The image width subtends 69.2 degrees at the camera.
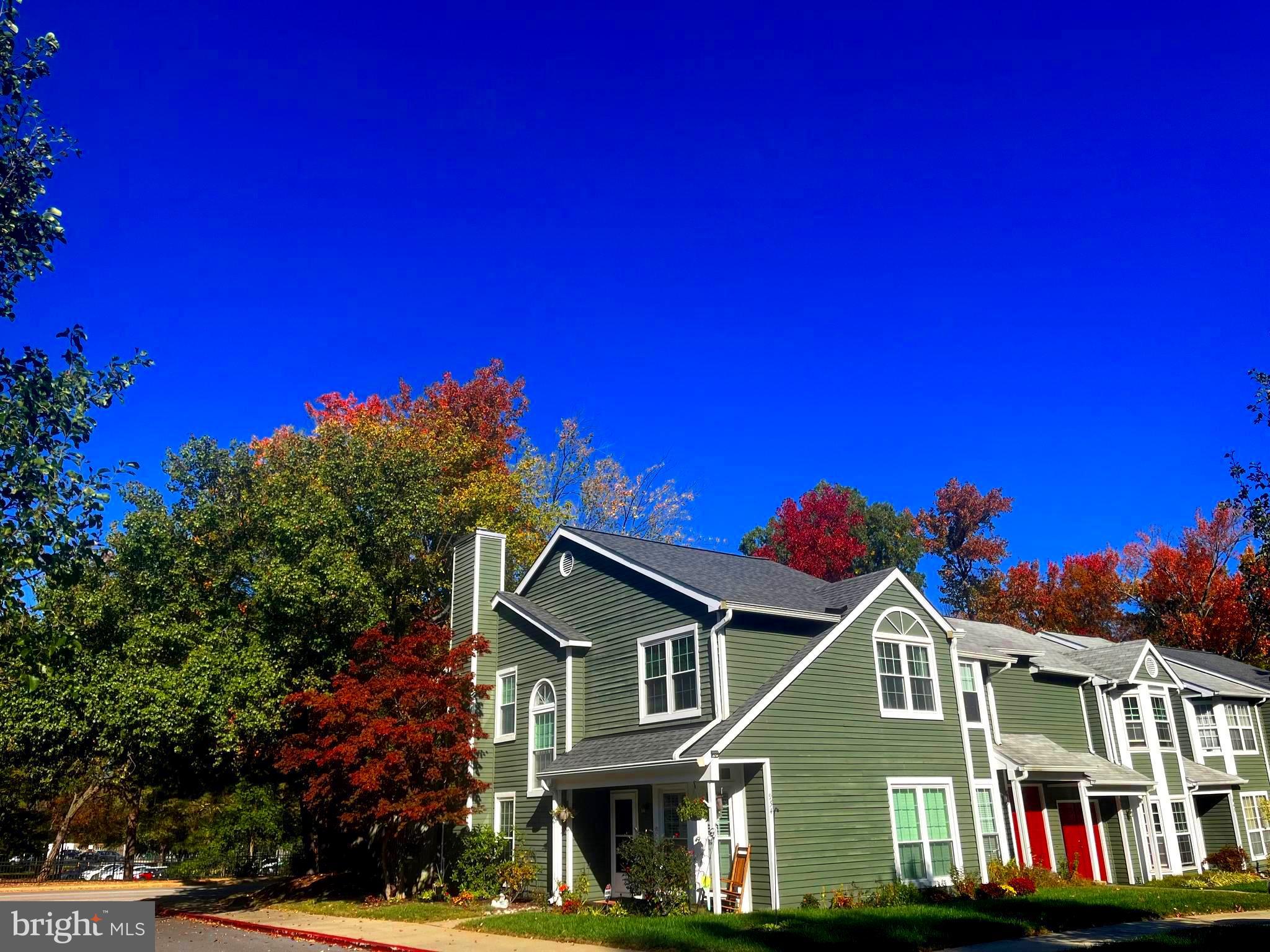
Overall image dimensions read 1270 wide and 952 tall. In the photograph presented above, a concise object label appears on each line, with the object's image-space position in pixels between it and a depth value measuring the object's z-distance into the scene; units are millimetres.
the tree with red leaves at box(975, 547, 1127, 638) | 52625
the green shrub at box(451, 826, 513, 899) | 21469
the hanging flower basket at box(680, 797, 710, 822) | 17656
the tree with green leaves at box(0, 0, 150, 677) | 11312
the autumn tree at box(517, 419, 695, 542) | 42219
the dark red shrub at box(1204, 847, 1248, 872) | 26562
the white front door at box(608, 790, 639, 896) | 20797
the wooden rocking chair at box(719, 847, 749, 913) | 17438
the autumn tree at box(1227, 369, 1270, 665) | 20375
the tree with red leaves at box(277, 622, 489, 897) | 20297
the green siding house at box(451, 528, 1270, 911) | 18312
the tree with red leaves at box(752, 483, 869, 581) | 53219
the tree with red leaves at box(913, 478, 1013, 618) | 58250
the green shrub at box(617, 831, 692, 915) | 17359
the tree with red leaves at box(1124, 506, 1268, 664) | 48719
